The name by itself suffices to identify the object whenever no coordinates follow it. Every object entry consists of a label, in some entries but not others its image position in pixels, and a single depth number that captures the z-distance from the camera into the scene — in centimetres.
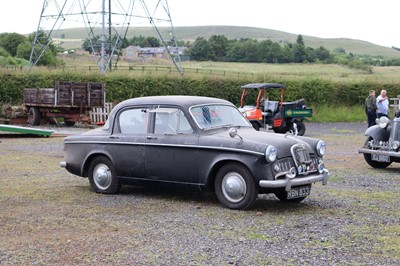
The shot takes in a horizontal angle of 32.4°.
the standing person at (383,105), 2545
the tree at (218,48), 8075
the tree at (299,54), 8031
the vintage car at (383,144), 1469
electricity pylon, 3991
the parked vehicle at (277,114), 2445
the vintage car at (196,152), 947
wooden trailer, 2802
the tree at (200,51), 8066
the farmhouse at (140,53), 6956
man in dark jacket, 2661
